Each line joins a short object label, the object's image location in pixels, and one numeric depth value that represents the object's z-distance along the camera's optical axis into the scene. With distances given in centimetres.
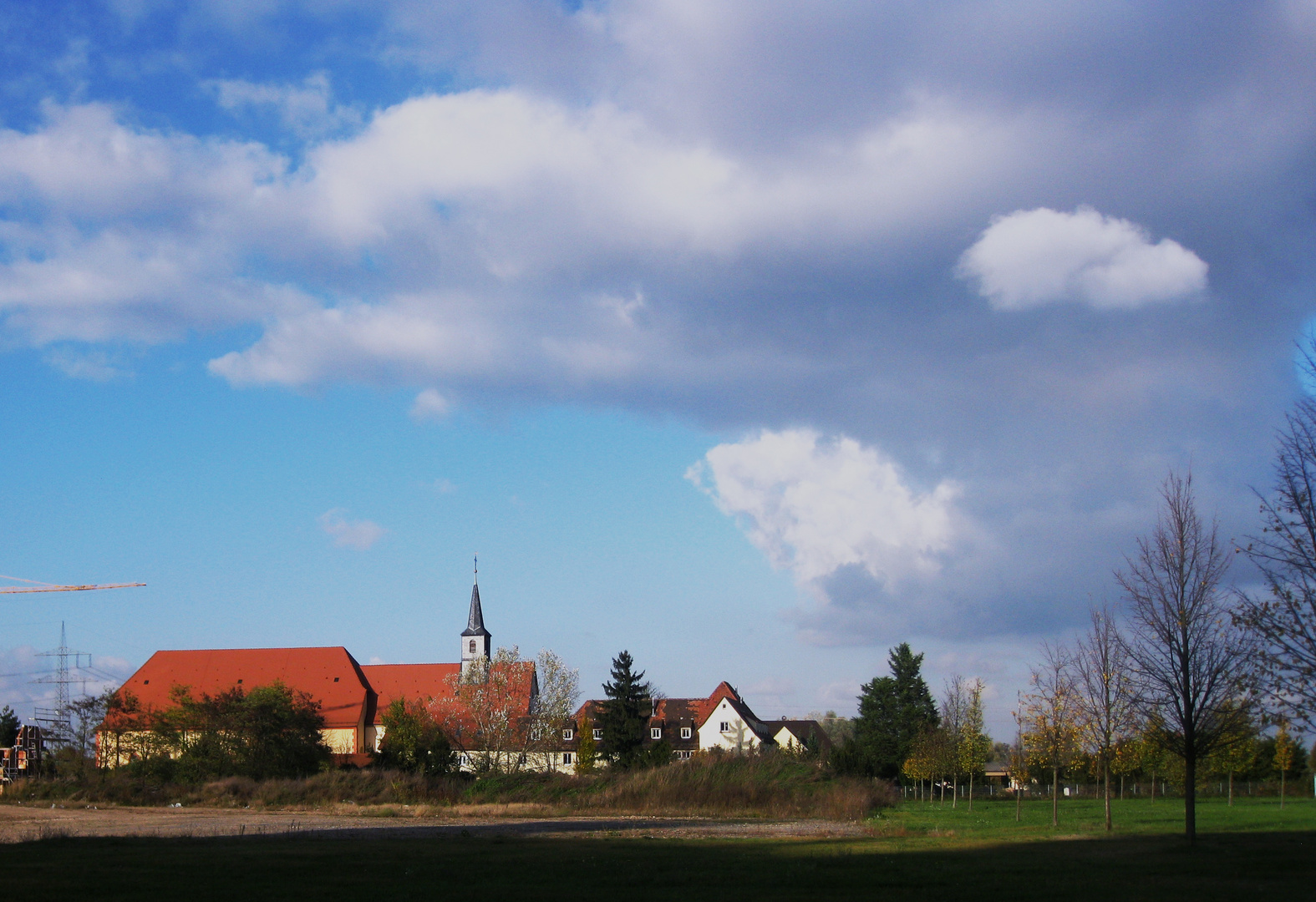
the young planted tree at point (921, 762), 5794
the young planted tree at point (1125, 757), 3712
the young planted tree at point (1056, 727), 3662
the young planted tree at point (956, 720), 5819
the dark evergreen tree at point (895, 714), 7744
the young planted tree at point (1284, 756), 5116
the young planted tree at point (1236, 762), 4548
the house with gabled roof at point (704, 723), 9680
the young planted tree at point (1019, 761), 4063
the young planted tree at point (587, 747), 7731
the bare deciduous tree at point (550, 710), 7144
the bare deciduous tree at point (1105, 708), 3222
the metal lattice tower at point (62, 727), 6919
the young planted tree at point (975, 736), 5846
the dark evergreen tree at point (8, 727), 10140
